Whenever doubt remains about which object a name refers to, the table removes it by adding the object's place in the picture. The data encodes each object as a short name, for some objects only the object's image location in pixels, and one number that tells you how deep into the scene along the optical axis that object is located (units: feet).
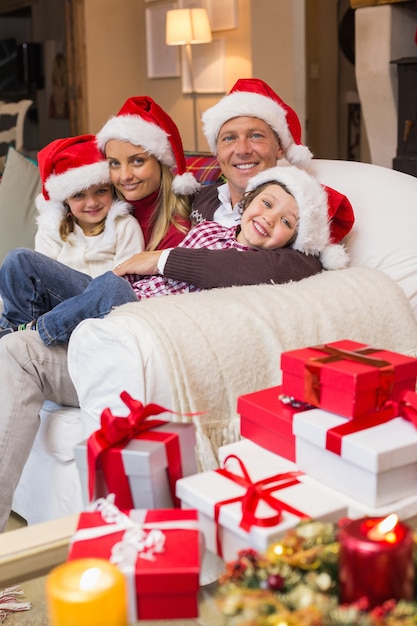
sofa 5.29
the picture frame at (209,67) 19.84
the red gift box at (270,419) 4.17
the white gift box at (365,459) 3.74
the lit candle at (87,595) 2.64
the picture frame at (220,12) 19.38
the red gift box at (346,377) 3.92
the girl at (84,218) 7.84
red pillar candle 2.61
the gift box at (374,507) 3.80
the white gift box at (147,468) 3.68
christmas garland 2.52
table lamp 18.75
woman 7.86
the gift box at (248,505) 3.44
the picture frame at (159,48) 21.71
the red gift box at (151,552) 3.10
